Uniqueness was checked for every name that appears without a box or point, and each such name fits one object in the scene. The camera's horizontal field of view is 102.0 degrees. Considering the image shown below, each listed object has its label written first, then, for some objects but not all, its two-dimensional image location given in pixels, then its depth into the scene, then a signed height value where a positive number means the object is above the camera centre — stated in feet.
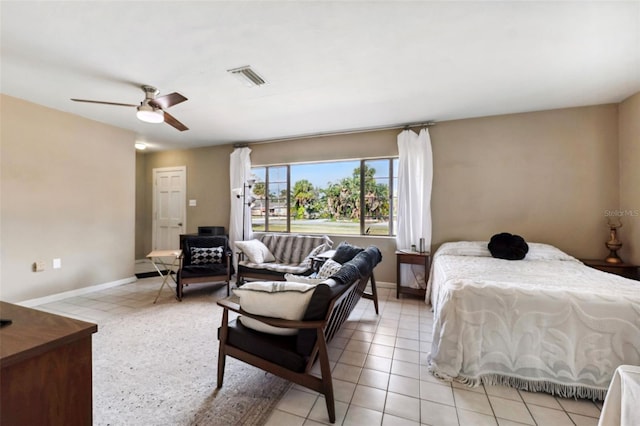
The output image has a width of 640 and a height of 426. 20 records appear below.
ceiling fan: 8.46 +3.75
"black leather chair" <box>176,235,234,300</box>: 12.33 -2.42
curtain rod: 13.30 +4.68
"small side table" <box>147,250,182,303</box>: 12.01 -1.85
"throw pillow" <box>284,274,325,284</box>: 6.15 -1.60
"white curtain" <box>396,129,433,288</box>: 12.89 +0.94
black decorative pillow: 10.45 -1.40
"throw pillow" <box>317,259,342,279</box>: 7.73 -1.69
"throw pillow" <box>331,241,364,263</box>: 9.51 -1.51
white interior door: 18.98 +0.67
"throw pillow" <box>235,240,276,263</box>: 13.52 -1.96
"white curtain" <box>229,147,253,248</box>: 16.66 +1.80
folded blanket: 5.93 -1.41
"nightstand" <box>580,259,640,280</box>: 9.64 -2.14
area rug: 5.34 -4.09
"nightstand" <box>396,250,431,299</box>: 12.02 -2.29
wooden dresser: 2.61 -1.71
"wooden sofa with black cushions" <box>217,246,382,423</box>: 5.15 -2.74
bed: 5.76 -2.85
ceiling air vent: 8.33 +4.65
